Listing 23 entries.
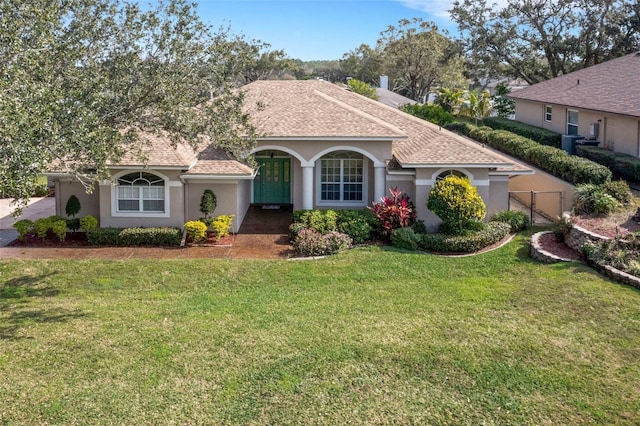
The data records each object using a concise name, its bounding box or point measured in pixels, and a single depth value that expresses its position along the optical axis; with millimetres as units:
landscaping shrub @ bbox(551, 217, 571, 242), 17875
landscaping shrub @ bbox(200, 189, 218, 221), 20016
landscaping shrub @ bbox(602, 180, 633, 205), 19156
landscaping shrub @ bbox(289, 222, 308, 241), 19516
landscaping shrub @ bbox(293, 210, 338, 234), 19672
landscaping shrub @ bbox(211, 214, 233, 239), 19500
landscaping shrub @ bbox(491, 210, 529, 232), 19906
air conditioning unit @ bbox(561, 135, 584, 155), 27703
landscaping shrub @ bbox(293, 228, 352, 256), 18266
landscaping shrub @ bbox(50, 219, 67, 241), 19422
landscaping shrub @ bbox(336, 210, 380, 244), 19438
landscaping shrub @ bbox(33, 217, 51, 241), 19500
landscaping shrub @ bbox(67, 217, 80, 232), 20234
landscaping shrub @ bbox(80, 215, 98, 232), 19500
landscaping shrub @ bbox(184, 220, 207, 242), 19203
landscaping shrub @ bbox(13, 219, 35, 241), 19328
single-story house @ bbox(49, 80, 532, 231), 19891
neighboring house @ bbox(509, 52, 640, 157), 24797
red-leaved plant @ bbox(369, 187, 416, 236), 19516
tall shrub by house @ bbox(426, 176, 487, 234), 18578
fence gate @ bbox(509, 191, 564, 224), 21969
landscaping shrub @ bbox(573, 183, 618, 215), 18484
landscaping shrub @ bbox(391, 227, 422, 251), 18609
